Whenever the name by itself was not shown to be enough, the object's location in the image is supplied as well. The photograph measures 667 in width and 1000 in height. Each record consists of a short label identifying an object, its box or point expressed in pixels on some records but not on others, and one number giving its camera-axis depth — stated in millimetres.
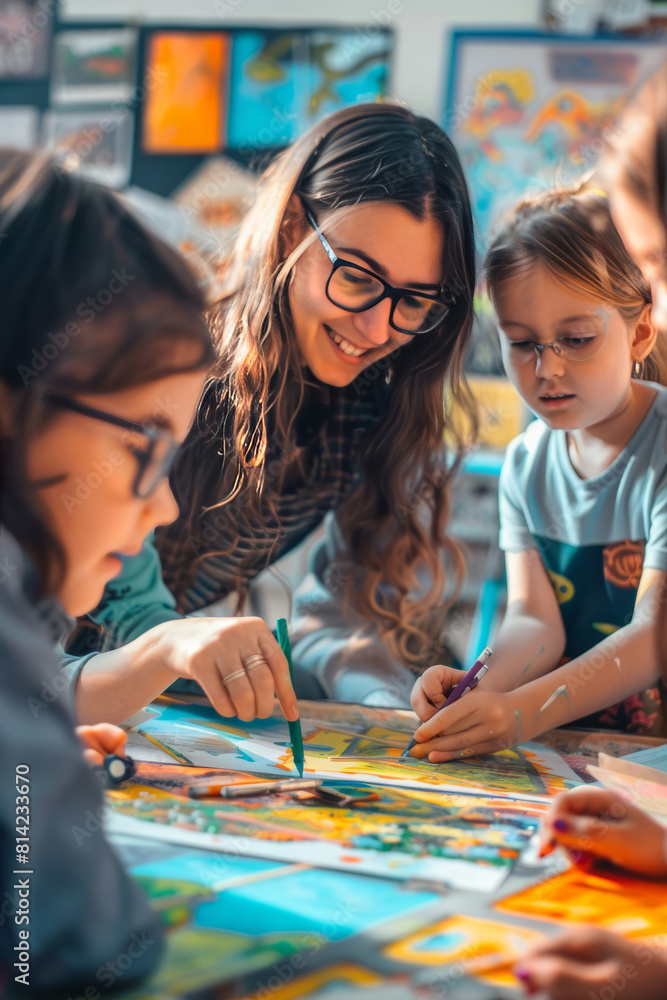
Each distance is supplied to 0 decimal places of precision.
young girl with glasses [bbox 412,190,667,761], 776
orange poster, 2232
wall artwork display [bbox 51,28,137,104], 2320
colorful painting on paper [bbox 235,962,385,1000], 366
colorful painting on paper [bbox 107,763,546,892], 493
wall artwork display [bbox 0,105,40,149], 2352
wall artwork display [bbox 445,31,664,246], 2076
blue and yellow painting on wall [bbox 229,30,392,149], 2197
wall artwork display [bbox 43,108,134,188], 2330
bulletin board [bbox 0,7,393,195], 2209
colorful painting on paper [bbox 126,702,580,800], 644
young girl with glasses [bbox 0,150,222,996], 389
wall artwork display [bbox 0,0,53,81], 2322
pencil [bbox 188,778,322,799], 571
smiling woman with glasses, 812
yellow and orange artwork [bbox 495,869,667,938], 445
